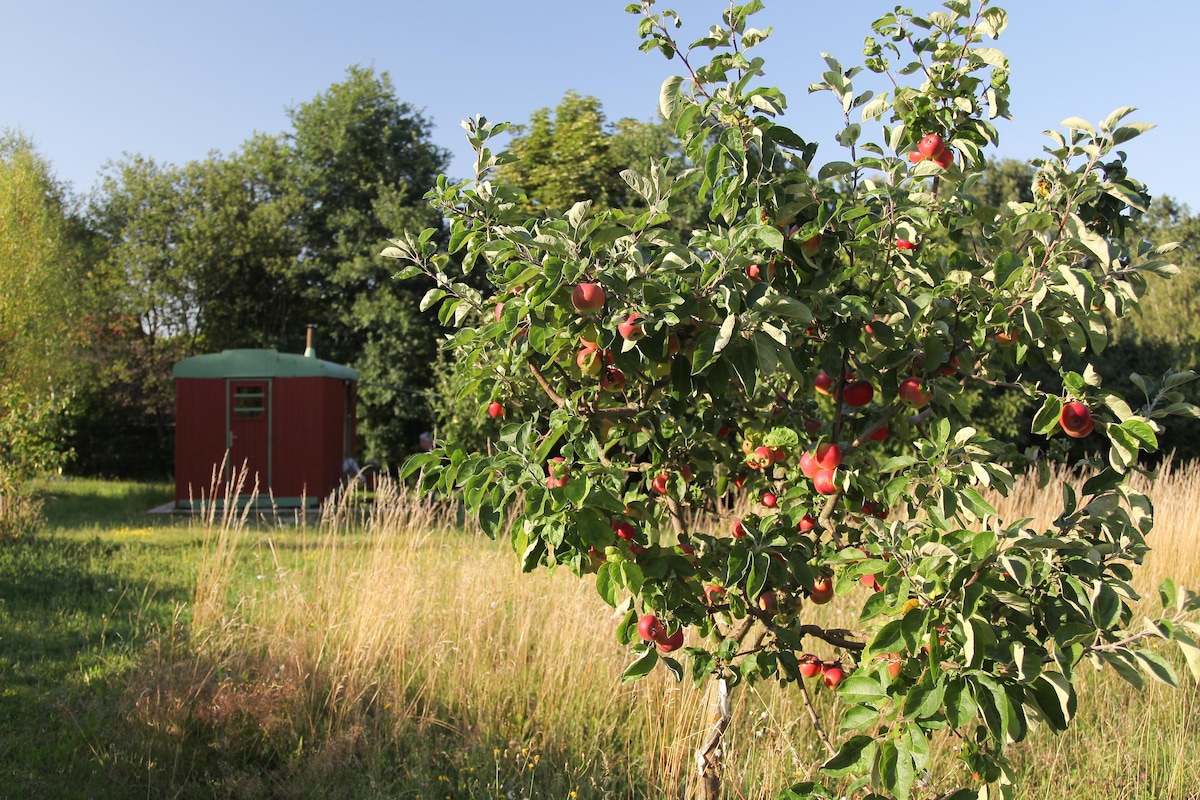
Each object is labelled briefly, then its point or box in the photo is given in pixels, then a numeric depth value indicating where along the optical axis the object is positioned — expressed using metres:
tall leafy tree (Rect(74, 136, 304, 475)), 15.29
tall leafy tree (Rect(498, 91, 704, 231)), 12.57
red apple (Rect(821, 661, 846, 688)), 1.98
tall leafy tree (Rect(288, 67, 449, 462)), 13.82
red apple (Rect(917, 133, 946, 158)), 1.77
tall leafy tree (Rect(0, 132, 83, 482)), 10.38
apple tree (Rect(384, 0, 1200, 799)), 1.39
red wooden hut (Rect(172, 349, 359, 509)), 10.77
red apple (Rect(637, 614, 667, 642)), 1.71
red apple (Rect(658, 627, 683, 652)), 1.71
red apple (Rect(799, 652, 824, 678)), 2.01
